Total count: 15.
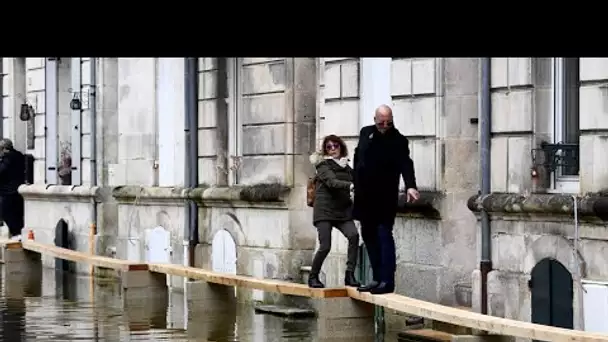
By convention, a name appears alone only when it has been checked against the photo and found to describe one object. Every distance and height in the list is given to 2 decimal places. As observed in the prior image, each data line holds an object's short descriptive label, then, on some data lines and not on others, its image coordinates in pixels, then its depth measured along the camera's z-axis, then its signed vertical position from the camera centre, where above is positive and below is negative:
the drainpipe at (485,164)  16.72 -0.08
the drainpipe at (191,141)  23.30 +0.21
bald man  15.63 -0.25
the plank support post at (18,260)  25.88 -1.52
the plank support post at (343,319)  16.11 -1.50
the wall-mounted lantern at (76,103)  27.69 +0.85
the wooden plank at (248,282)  16.25 -1.29
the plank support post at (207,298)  19.50 -1.58
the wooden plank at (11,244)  26.00 -1.29
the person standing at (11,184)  29.20 -0.46
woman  16.89 -0.43
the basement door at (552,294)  15.63 -1.25
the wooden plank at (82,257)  20.67 -1.32
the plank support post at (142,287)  20.56 -1.54
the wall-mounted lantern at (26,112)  30.25 +0.78
